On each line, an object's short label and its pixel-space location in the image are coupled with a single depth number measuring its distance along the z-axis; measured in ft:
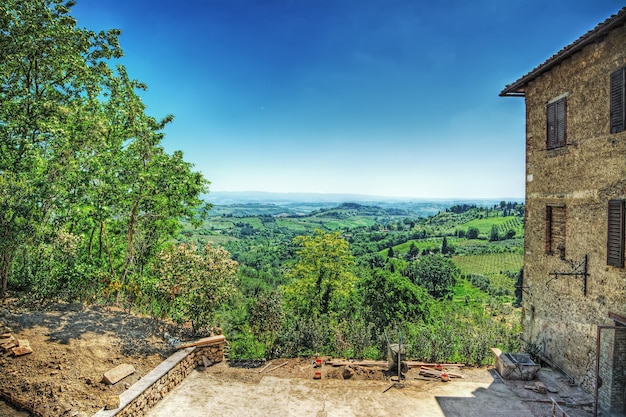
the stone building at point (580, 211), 25.72
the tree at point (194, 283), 37.32
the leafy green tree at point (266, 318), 46.47
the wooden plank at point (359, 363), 35.70
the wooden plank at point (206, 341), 33.83
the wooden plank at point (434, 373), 33.18
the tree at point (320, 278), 72.59
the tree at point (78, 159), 33.04
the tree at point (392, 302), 60.39
